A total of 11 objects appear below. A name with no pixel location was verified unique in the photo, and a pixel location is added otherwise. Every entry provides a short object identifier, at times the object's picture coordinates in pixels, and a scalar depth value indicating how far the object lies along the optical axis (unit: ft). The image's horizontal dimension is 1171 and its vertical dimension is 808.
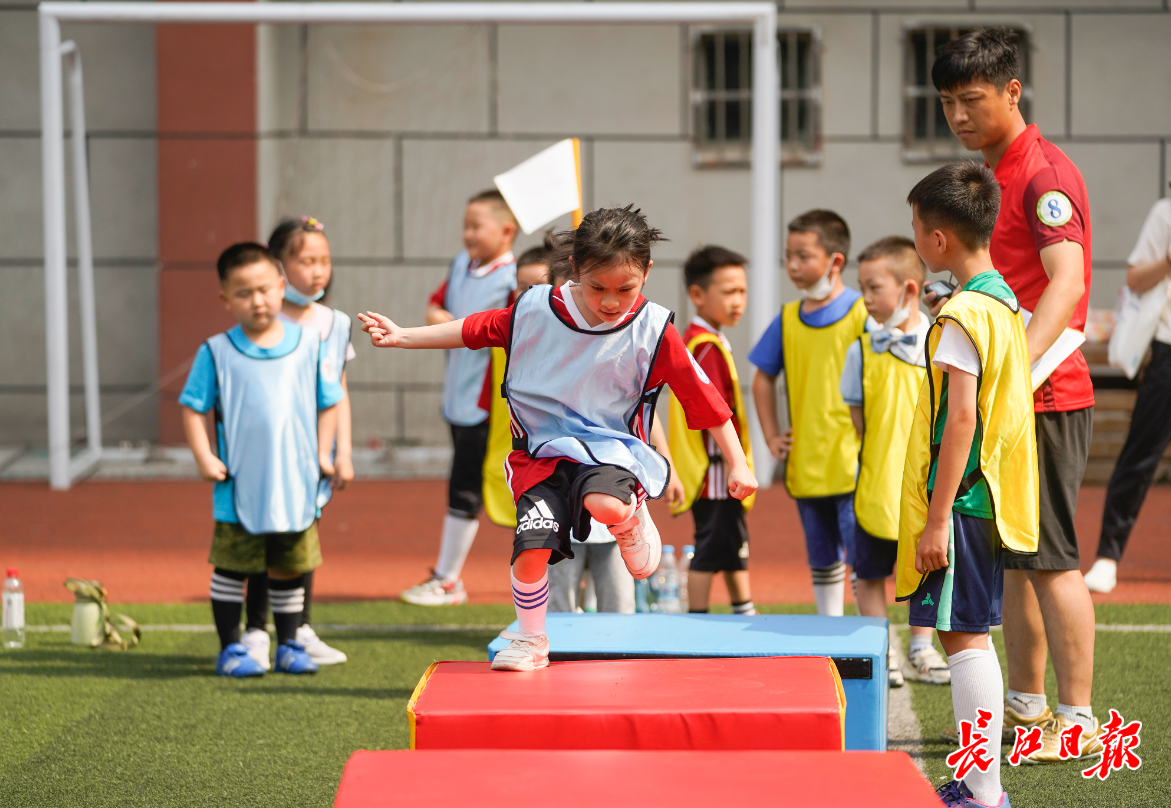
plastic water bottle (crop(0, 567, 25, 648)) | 33.91
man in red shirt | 22.24
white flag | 31.68
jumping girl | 20.77
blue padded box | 21.56
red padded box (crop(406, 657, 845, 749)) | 18.07
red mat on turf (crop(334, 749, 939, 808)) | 14.88
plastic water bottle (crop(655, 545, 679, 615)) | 35.99
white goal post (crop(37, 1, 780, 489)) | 57.57
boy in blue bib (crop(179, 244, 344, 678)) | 29.50
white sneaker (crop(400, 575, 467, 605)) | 38.52
